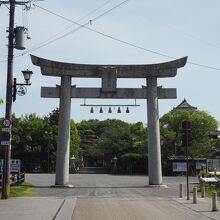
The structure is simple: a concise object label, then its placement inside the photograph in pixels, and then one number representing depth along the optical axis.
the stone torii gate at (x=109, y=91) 32.75
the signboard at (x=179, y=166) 65.75
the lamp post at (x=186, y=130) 23.67
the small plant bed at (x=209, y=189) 27.05
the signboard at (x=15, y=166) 36.61
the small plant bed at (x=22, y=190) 24.57
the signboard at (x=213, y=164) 40.78
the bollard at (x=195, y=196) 20.02
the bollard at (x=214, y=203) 16.93
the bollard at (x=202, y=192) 23.62
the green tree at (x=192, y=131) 71.31
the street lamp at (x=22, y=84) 21.03
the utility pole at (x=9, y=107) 20.25
